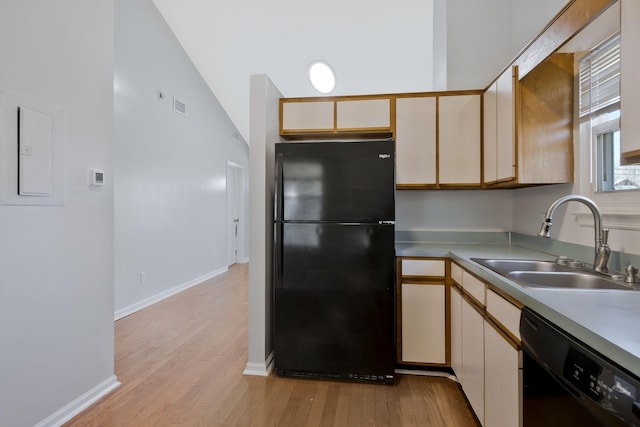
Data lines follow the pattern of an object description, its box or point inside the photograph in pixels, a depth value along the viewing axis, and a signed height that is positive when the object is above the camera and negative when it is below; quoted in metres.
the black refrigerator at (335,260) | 2.25 -0.32
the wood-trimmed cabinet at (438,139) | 2.57 +0.57
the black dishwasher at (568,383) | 0.71 -0.43
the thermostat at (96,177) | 2.07 +0.22
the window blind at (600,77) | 1.63 +0.71
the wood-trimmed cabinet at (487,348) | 1.32 -0.65
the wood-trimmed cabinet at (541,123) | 1.96 +0.54
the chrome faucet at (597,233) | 1.50 -0.09
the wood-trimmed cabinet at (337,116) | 2.65 +0.78
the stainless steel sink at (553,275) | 1.47 -0.30
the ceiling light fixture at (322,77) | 4.10 +1.71
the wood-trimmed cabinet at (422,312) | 2.34 -0.70
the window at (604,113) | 1.64 +0.54
